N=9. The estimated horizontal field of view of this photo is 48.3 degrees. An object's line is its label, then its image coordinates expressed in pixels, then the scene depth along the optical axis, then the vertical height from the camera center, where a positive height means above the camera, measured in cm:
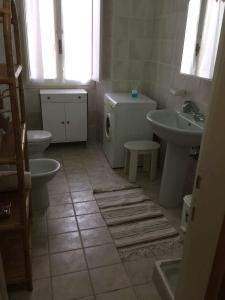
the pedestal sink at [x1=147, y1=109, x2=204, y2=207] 180 -70
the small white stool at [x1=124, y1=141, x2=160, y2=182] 264 -101
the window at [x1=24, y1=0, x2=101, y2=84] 312 +11
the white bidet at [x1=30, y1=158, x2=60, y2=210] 200 -99
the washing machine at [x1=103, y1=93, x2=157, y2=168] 270 -72
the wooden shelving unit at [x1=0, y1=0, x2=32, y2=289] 107 -69
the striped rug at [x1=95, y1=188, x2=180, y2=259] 186 -133
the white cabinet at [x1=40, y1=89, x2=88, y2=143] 327 -80
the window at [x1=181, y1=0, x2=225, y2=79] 188 +13
